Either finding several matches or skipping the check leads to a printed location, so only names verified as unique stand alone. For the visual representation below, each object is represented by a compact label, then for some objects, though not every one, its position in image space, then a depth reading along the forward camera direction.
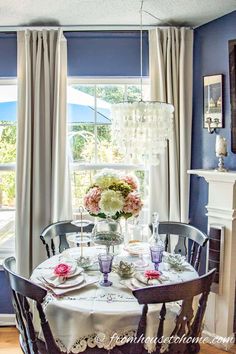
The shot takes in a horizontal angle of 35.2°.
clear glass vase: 2.21
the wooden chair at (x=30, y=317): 1.68
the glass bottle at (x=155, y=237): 2.32
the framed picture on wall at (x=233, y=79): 2.71
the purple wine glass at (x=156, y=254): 2.21
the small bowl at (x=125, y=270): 2.12
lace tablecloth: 1.74
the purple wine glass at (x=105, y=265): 2.03
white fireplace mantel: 2.75
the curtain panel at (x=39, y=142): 3.04
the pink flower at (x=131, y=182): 2.32
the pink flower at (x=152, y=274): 2.01
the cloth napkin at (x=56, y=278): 1.99
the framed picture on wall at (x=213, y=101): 2.89
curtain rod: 3.08
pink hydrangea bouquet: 2.13
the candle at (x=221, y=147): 2.74
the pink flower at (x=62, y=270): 2.04
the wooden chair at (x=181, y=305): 1.63
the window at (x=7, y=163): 3.26
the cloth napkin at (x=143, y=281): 1.96
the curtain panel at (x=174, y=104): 3.03
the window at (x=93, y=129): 3.25
